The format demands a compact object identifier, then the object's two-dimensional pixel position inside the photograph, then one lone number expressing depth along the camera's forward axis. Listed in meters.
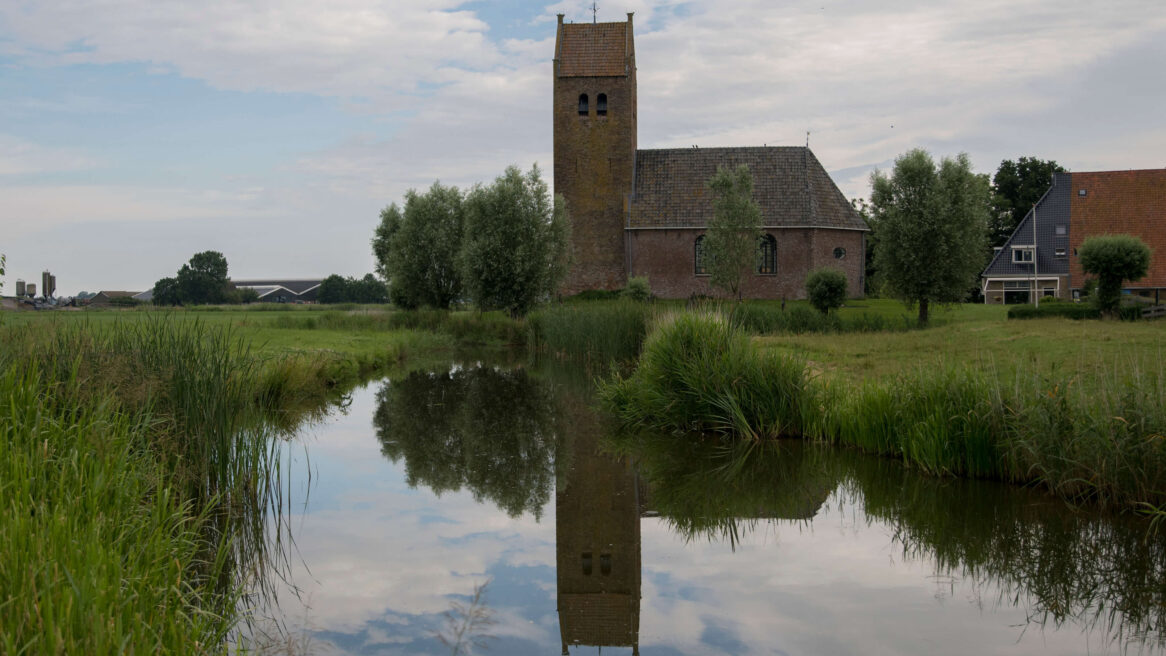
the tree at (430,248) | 38.53
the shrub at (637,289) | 34.03
